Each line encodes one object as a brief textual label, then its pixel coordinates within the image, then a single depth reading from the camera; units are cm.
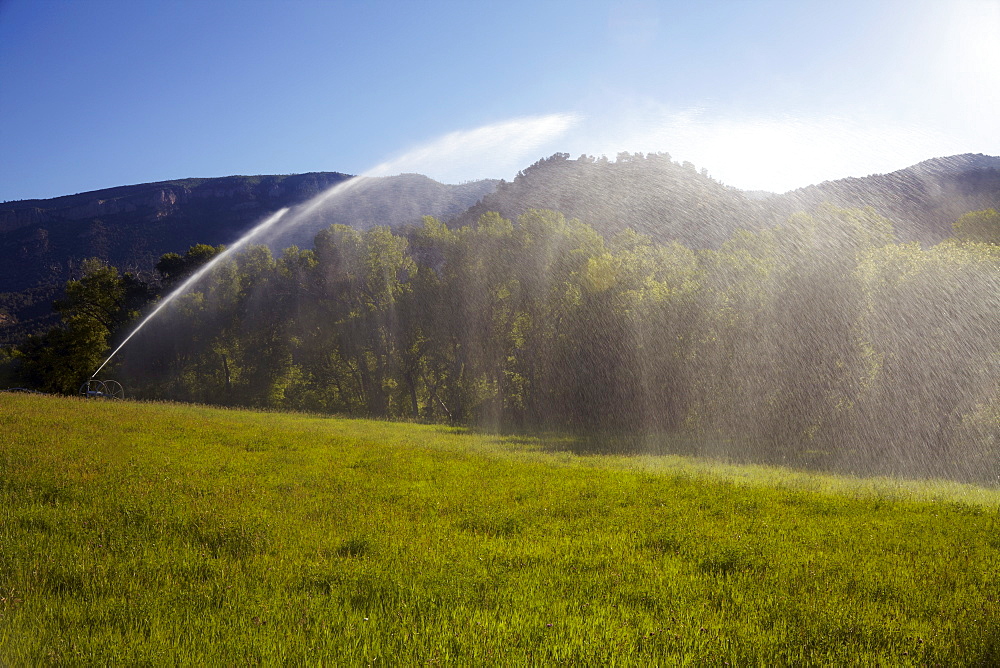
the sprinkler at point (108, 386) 6428
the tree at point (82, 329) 6625
